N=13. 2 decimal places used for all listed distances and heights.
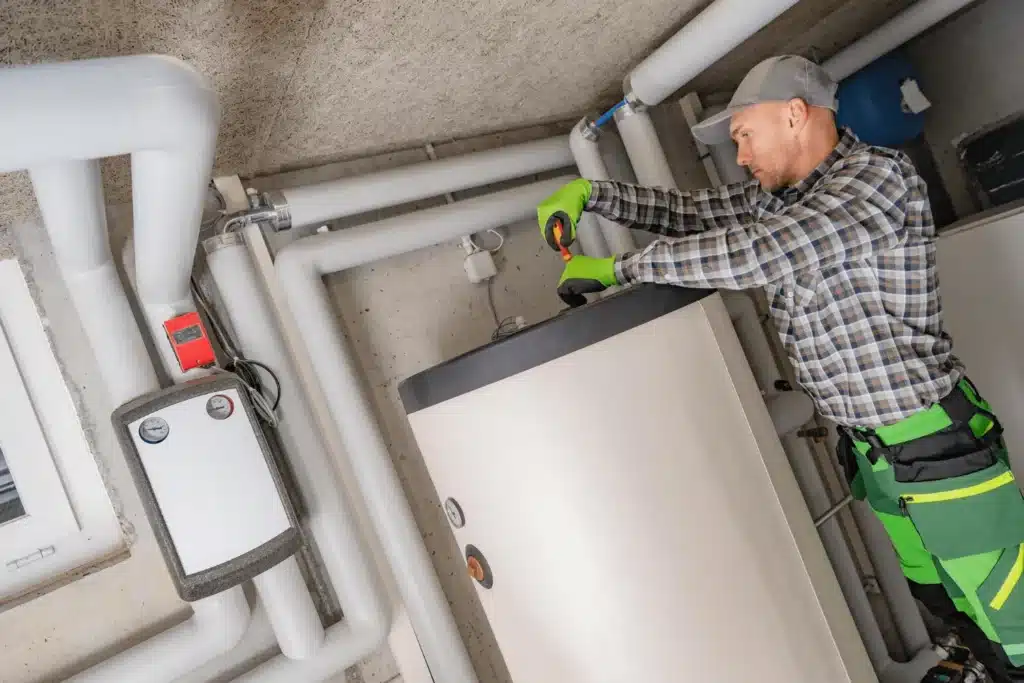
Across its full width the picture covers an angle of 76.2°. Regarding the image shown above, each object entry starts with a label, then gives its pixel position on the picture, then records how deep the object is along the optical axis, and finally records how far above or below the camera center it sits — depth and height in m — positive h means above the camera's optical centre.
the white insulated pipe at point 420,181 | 1.35 +0.43
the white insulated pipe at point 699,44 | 1.29 +0.45
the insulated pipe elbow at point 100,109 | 0.58 +0.36
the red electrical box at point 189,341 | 1.20 +0.24
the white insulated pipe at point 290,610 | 1.24 -0.31
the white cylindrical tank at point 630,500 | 1.02 -0.29
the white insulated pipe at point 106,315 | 1.08 +0.33
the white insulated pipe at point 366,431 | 1.33 -0.04
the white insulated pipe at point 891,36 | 1.66 +0.41
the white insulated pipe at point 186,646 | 1.15 -0.27
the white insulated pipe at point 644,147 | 1.67 +0.37
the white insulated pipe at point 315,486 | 1.28 -0.11
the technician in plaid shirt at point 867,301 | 1.10 -0.15
